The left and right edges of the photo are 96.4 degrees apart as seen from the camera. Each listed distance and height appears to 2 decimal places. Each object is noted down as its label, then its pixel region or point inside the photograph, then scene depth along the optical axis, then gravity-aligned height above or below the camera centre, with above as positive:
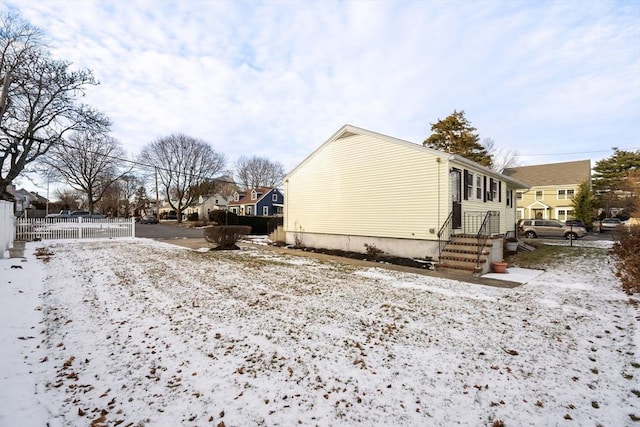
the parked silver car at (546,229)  21.16 -1.17
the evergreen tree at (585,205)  30.22 +0.92
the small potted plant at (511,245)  13.59 -1.49
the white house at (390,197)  10.92 +0.81
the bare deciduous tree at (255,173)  61.22 +9.04
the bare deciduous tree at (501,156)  39.50 +8.31
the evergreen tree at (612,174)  30.78 +5.07
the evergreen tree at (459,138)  30.25 +8.25
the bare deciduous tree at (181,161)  40.16 +7.83
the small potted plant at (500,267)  9.12 -1.69
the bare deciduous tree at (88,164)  34.16 +6.58
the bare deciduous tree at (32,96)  15.68 +7.32
